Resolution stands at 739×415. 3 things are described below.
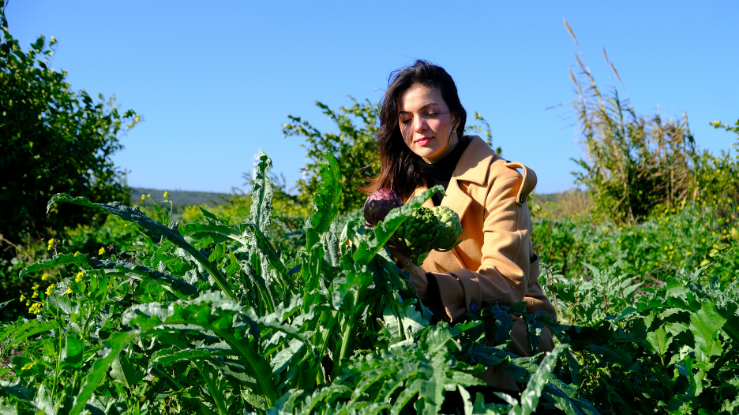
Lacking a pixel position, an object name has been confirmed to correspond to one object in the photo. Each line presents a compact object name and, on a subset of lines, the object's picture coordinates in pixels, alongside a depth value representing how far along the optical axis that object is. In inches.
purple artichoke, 60.0
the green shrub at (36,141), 179.8
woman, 61.9
